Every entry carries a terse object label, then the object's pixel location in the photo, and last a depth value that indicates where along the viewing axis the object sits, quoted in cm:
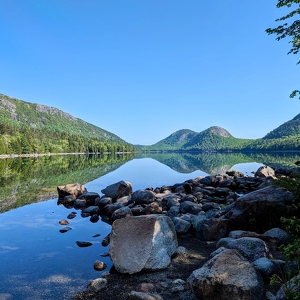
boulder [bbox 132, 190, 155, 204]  2139
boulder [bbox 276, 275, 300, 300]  455
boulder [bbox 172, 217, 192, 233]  1345
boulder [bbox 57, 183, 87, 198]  2577
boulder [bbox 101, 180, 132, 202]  2381
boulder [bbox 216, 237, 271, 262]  817
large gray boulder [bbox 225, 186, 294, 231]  1206
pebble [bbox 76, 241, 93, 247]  1278
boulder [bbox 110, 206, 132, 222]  1673
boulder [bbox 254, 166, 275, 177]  3616
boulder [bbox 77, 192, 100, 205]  2361
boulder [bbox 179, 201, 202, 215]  1762
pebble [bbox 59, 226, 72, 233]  1533
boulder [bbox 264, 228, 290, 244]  1002
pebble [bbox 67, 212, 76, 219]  1873
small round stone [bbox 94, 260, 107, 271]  997
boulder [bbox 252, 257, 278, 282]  699
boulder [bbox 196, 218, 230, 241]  1227
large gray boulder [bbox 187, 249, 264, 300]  608
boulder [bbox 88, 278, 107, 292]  812
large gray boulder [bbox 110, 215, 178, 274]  898
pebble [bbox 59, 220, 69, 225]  1703
